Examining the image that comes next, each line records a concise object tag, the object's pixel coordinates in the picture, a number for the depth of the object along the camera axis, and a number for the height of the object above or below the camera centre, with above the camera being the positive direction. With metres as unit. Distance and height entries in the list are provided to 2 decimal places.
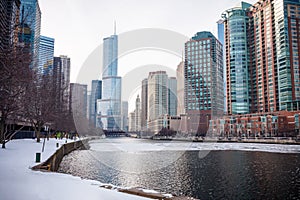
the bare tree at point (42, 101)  37.31 +3.43
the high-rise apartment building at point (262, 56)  133.62 +37.36
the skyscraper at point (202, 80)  153.00 +26.17
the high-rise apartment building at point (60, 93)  47.84 +5.87
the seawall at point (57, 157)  17.10 -3.32
